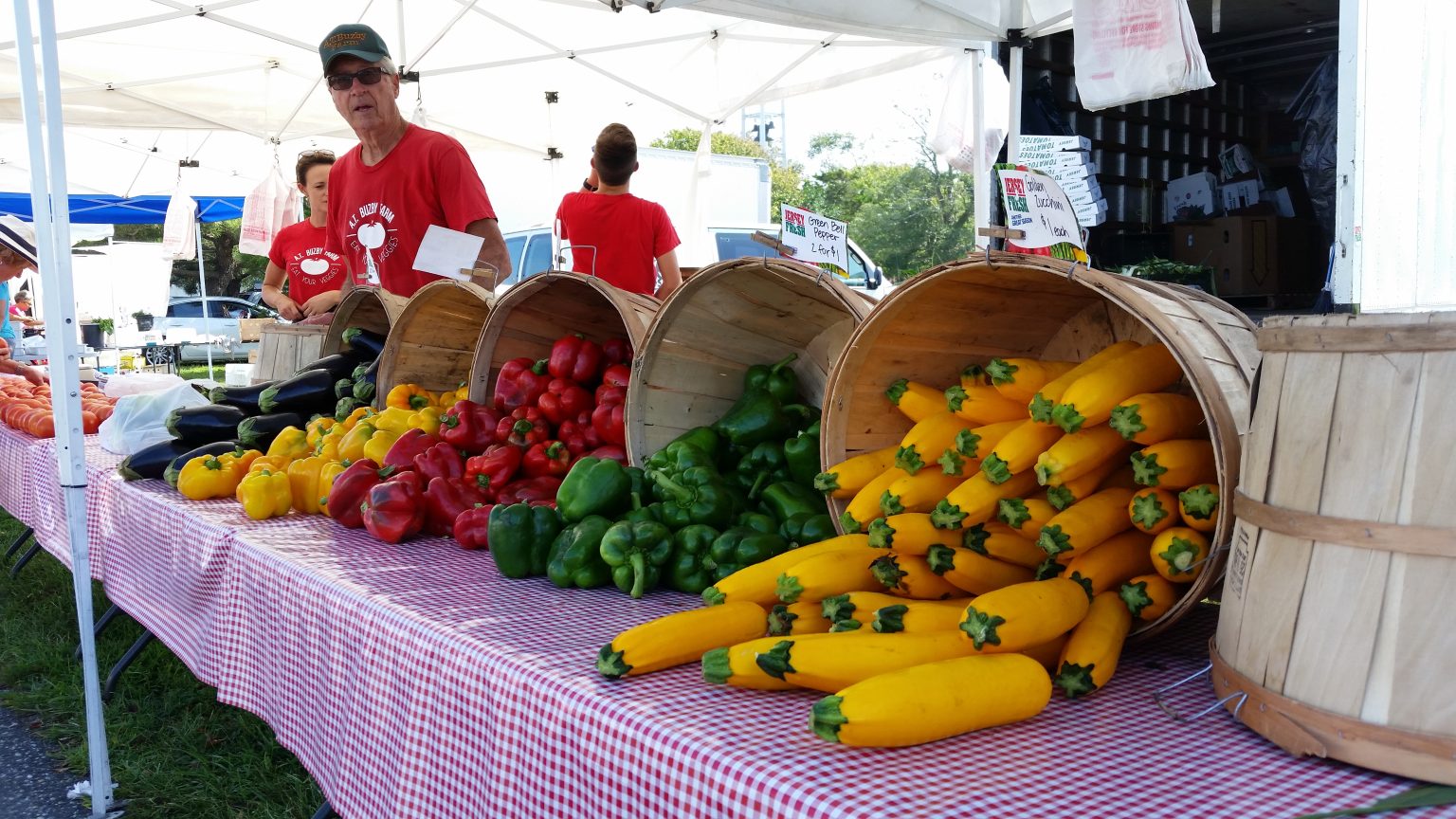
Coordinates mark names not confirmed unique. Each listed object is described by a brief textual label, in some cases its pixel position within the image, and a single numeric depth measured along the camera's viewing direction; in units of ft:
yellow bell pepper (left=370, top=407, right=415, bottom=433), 9.25
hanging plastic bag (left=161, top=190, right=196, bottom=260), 35.96
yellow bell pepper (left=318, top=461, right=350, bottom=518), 8.55
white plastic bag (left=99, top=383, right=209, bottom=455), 11.09
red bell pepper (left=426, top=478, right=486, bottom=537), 7.64
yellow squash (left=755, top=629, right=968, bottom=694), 3.99
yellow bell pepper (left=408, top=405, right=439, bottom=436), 9.13
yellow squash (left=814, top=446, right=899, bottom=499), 5.89
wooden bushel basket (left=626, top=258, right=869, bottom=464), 7.42
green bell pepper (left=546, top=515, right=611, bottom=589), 6.07
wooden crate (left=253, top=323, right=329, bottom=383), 12.12
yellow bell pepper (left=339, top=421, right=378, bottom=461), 9.20
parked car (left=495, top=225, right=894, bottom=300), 28.55
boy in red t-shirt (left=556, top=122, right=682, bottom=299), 16.62
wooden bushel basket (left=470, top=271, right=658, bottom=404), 8.65
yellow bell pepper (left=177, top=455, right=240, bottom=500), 9.14
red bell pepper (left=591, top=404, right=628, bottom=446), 7.98
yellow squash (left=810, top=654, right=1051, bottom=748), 3.53
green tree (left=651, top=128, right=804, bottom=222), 157.12
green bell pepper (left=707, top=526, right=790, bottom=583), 5.82
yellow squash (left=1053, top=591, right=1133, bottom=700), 4.15
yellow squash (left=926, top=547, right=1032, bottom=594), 4.74
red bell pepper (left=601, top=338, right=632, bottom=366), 8.96
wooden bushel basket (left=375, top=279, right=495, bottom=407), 9.90
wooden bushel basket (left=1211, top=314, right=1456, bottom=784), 3.16
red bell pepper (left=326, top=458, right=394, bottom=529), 8.03
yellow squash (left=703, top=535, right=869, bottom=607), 5.11
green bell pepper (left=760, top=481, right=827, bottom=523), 6.55
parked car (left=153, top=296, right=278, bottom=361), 66.23
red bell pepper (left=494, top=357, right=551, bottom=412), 8.69
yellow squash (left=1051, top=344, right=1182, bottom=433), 4.65
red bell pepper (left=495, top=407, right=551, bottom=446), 8.31
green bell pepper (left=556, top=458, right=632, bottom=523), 6.53
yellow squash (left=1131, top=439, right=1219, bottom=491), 4.51
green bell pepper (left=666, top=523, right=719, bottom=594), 5.93
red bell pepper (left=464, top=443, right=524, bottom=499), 7.91
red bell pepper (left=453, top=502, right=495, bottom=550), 7.23
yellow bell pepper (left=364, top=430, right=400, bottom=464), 8.97
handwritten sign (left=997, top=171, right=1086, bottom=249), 6.70
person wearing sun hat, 12.96
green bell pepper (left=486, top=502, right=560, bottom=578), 6.28
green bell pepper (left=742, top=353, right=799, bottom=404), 7.80
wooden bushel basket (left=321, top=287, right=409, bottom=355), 11.52
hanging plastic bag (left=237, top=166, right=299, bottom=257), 30.83
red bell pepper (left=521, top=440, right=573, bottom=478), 8.11
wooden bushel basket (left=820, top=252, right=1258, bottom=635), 4.71
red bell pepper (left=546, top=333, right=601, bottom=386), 8.71
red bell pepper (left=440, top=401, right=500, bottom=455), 8.52
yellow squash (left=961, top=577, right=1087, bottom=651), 3.98
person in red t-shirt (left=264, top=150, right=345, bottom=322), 15.99
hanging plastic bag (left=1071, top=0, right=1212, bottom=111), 15.38
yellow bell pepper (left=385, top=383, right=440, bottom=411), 9.76
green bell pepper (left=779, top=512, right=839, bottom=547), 6.18
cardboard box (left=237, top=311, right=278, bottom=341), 31.07
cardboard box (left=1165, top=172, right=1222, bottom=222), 25.08
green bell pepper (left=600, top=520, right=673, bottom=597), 5.92
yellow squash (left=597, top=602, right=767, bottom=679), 4.41
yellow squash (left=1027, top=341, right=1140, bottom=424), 4.79
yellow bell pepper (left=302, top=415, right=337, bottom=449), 9.98
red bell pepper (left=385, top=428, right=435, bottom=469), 8.40
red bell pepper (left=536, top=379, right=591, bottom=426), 8.43
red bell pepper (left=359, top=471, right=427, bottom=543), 7.39
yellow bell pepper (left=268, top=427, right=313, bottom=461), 9.84
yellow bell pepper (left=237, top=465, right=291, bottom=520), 8.32
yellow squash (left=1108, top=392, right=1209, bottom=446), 4.54
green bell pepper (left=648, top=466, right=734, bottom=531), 6.34
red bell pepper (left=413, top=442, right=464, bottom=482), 8.06
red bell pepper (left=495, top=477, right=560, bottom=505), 7.61
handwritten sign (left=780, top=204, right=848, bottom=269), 8.63
